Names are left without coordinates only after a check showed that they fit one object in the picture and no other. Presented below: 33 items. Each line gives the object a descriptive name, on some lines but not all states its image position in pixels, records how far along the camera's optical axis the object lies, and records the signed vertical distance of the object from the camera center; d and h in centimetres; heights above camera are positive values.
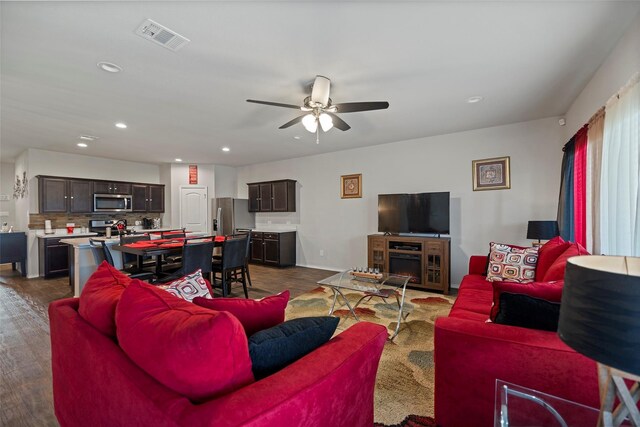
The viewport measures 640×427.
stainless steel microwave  644 +24
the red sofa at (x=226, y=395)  77 -57
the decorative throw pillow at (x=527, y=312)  137 -51
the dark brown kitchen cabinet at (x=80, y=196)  608 +37
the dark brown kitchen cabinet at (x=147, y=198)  709 +38
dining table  333 -44
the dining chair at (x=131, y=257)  393 -71
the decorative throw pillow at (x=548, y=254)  246 -40
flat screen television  465 -3
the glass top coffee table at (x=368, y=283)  286 -80
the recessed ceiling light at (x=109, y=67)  245 +129
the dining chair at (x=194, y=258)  346 -58
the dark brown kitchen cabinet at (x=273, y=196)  662 +39
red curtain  291 +26
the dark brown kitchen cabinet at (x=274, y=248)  637 -84
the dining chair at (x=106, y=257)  343 -63
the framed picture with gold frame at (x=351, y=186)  572 +53
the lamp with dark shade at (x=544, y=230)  354 -24
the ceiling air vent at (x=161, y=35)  196 +129
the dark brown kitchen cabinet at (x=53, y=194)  569 +38
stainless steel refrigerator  708 -10
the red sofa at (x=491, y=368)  124 -74
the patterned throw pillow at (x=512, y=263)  289 -56
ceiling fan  265 +104
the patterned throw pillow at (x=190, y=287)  164 -45
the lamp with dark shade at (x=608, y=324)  67 -29
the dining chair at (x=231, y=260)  394 -69
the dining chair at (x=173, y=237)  448 -41
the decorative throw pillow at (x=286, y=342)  99 -49
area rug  183 -126
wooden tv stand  436 -77
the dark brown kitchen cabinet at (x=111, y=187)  648 +60
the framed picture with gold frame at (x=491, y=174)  430 +59
